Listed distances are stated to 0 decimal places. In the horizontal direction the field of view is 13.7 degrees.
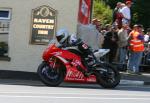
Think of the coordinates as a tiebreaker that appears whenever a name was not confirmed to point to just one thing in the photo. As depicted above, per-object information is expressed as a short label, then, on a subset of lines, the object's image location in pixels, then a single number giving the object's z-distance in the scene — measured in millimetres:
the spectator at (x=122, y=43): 21109
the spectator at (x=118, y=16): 21978
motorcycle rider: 17344
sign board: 19641
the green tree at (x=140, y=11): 51406
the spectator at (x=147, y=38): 23619
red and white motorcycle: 17328
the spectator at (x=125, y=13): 21891
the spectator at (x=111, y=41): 21094
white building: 19547
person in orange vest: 21109
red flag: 20547
